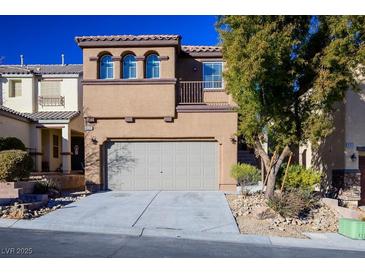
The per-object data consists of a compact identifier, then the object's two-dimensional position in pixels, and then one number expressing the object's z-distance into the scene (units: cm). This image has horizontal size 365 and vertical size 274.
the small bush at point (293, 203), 1176
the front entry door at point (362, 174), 1603
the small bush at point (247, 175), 1548
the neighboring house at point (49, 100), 2133
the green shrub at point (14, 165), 1316
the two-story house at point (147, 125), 1709
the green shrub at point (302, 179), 1412
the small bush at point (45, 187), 1407
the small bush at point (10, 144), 1581
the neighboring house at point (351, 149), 1562
